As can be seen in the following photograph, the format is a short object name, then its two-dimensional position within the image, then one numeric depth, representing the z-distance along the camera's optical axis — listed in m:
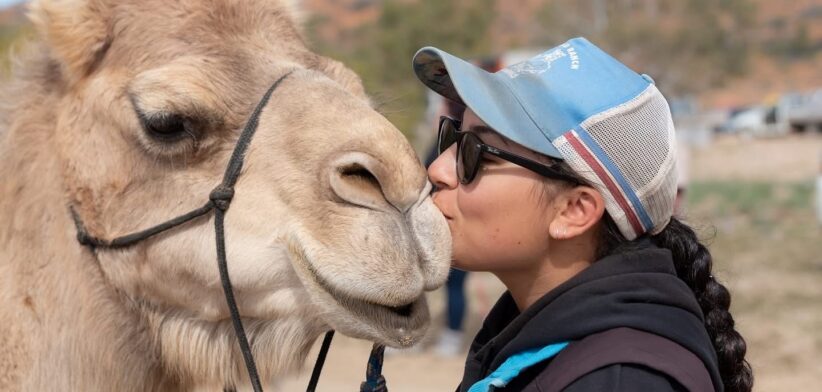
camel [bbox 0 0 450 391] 2.28
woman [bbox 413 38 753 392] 1.93
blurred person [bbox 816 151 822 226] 10.57
